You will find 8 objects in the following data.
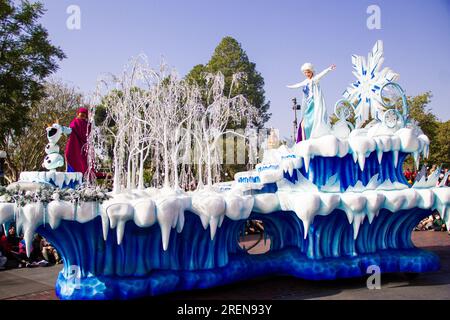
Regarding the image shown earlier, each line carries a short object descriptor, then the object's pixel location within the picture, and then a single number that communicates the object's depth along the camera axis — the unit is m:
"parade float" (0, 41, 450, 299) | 6.52
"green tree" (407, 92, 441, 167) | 25.64
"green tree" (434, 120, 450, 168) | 25.34
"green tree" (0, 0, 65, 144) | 13.85
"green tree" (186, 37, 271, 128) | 27.09
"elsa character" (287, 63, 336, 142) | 8.67
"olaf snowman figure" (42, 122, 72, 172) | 9.05
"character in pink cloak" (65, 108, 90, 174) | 8.72
